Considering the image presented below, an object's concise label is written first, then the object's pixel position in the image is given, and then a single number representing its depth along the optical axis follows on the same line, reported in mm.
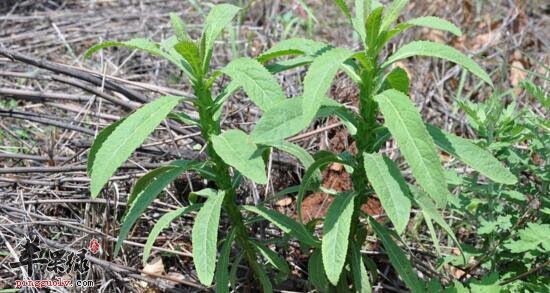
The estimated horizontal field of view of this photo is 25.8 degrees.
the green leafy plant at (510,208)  980
